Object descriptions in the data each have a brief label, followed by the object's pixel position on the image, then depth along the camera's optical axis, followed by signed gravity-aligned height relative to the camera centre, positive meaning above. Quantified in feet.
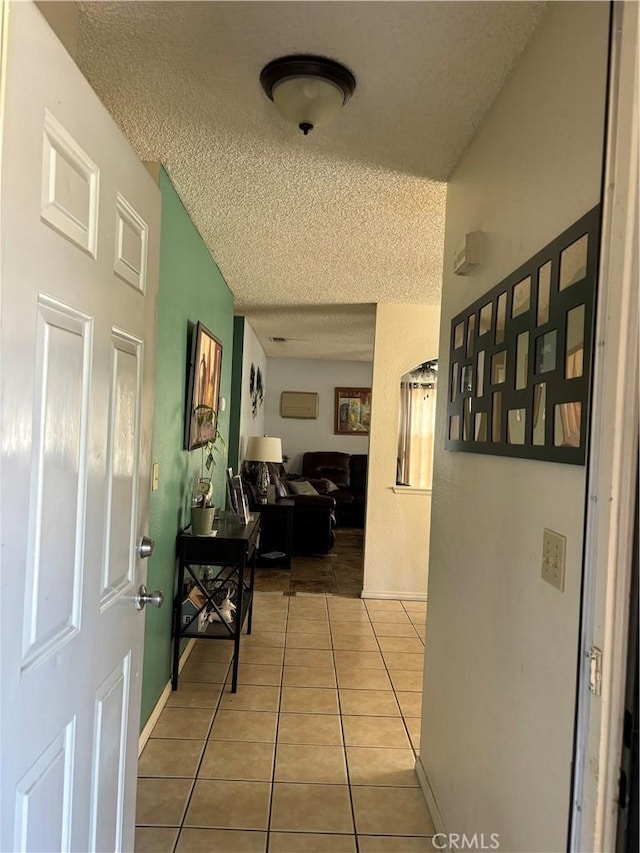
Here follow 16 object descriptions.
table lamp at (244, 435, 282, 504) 18.04 -0.81
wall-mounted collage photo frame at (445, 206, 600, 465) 3.59 +0.64
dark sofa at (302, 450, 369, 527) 25.29 -2.26
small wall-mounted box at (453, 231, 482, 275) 5.85 +1.89
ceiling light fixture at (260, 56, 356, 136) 5.10 +3.16
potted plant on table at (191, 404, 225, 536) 10.06 -1.18
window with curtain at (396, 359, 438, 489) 16.97 +0.50
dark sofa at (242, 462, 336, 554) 20.22 -3.40
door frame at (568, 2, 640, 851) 2.97 -0.06
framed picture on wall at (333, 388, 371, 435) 27.91 +0.91
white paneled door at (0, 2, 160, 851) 2.85 -0.16
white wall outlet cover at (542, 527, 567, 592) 3.75 -0.81
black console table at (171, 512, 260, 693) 9.76 -2.50
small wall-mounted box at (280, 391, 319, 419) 27.81 +1.03
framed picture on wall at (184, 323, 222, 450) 10.00 +0.64
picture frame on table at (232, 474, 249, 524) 13.85 -1.89
